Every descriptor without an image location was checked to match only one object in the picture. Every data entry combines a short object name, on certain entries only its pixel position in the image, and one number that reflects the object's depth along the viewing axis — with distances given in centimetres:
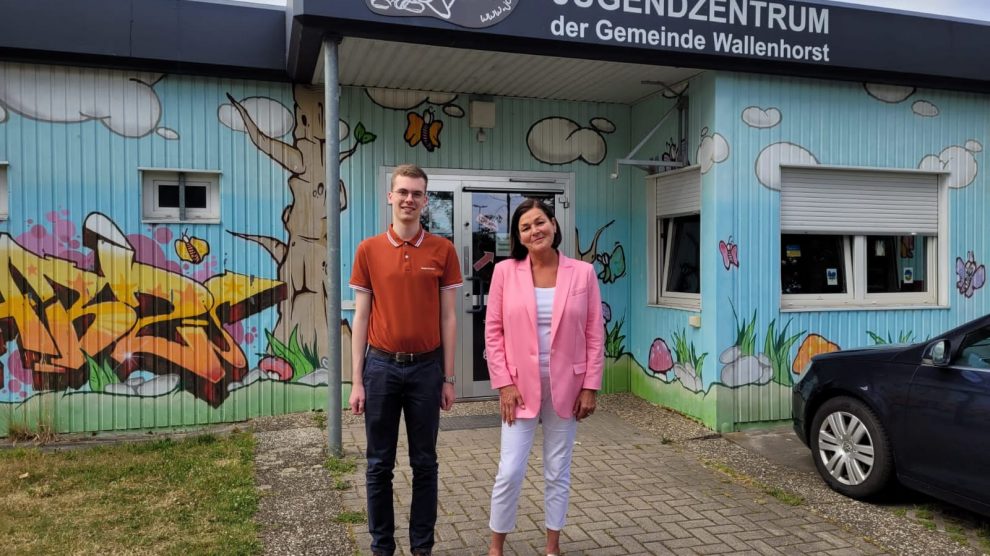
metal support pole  584
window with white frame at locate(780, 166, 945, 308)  743
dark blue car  427
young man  368
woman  371
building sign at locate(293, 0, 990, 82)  591
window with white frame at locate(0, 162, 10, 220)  665
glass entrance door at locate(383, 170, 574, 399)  772
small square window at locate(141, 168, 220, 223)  700
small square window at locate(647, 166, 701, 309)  752
